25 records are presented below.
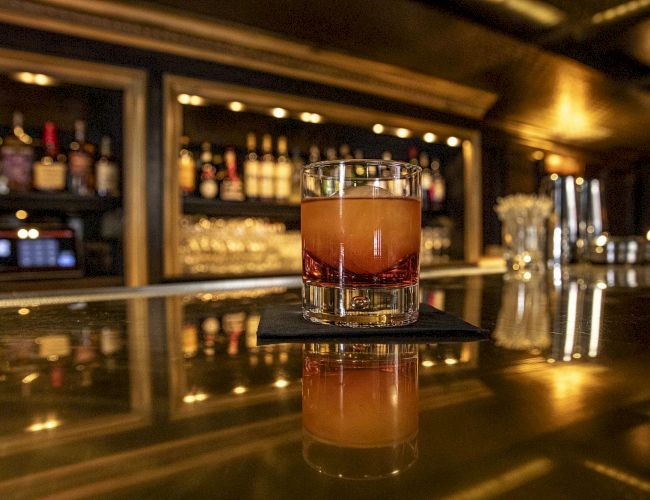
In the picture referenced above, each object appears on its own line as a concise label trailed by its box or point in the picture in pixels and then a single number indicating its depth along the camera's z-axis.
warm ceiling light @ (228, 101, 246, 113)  2.01
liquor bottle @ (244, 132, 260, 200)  2.27
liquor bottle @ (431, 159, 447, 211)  2.89
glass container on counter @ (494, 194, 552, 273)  1.26
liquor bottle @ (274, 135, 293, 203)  2.34
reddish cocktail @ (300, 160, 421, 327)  0.40
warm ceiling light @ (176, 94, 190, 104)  1.90
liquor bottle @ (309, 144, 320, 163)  2.53
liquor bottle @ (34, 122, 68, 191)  1.85
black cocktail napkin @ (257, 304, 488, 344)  0.36
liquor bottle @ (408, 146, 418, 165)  2.80
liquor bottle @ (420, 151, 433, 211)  2.84
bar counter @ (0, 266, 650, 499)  0.14
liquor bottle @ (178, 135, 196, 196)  2.12
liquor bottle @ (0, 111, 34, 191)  1.83
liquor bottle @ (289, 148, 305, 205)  2.36
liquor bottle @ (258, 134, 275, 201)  2.29
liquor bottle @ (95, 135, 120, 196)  1.90
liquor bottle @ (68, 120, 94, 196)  1.92
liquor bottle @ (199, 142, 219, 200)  2.19
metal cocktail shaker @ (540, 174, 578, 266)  1.53
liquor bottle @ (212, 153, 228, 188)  2.31
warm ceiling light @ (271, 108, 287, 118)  2.12
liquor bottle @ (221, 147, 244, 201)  2.19
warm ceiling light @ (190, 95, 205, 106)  1.93
